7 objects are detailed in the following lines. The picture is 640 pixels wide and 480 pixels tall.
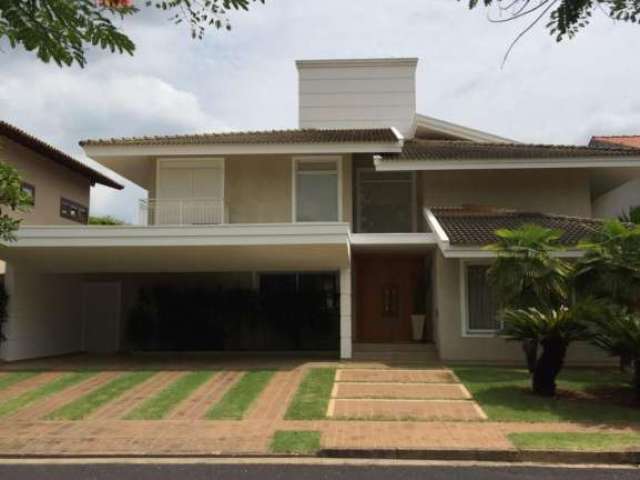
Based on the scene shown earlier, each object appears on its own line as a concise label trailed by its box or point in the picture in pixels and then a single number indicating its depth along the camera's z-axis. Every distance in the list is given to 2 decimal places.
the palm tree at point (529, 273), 12.27
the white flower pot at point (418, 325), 17.91
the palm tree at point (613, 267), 11.66
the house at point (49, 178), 19.19
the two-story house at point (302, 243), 15.33
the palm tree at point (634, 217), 15.07
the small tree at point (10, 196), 8.29
